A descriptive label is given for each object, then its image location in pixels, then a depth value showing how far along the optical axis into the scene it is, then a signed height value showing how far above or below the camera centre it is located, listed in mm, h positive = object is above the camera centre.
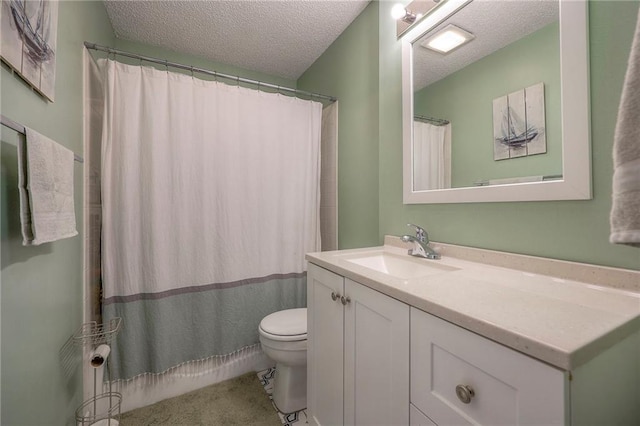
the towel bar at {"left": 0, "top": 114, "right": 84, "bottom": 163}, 640 +236
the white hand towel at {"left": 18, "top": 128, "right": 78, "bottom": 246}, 734 +76
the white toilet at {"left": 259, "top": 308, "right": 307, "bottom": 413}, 1406 -803
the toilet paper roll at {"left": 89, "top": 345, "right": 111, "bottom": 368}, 1130 -638
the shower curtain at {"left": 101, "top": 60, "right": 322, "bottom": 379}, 1424 +7
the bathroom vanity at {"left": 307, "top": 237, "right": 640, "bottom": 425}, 453 -300
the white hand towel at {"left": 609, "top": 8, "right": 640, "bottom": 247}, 409 +74
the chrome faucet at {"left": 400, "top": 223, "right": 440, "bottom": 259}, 1207 -164
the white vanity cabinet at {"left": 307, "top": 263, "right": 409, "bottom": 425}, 744 -505
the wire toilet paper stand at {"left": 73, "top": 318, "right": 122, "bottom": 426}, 1156 -842
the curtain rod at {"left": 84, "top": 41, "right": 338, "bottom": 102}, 1330 +875
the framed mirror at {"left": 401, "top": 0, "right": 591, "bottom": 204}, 813 +425
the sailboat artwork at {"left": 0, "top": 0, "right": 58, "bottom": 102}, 690 +528
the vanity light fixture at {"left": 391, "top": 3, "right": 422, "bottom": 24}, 1348 +1036
